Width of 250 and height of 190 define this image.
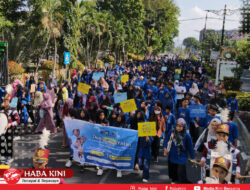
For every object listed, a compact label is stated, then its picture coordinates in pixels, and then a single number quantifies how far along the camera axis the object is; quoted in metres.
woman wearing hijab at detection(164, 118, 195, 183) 5.93
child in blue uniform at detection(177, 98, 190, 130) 8.65
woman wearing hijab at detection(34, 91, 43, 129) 10.69
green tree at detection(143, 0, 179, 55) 61.56
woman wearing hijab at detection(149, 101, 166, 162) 8.17
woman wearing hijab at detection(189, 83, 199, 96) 12.92
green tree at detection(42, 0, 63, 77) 18.38
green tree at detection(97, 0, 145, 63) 41.93
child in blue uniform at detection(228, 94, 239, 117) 11.05
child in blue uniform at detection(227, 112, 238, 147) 6.65
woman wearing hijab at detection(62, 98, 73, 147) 9.68
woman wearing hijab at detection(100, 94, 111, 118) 10.41
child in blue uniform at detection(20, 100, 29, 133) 10.49
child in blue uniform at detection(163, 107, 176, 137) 6.96
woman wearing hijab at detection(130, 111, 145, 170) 7.38
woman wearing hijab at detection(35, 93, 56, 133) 10.11
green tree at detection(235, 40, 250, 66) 30.87
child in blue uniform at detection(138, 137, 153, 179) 6.66
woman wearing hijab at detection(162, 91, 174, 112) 10.33
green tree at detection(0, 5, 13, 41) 20.41
